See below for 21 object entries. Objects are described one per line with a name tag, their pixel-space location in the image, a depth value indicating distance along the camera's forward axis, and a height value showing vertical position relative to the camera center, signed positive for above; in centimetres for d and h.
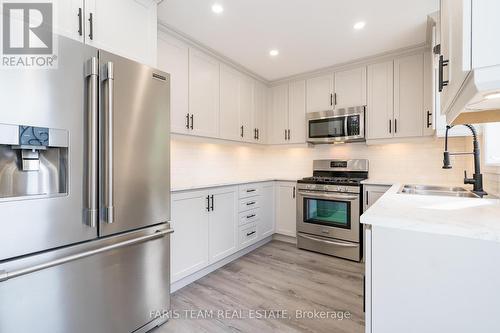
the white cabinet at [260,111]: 377 +88
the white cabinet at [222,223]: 257 -67
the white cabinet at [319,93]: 344 +107
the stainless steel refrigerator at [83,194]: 110 -16
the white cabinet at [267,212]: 339 -70
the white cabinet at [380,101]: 301 +83
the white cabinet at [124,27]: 160 +102
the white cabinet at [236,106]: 314 +84
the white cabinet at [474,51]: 66 +34
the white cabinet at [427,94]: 273 +83
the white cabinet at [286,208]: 350 -66
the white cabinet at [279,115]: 388 +84
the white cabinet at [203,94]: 268 +86
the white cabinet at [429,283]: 83 -46
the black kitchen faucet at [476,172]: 173 -6
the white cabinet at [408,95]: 283 +85
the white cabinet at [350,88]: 319 +107
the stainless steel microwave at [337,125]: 315 +56
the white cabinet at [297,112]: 368 +84
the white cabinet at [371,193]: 281 -34
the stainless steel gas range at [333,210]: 290 -60
